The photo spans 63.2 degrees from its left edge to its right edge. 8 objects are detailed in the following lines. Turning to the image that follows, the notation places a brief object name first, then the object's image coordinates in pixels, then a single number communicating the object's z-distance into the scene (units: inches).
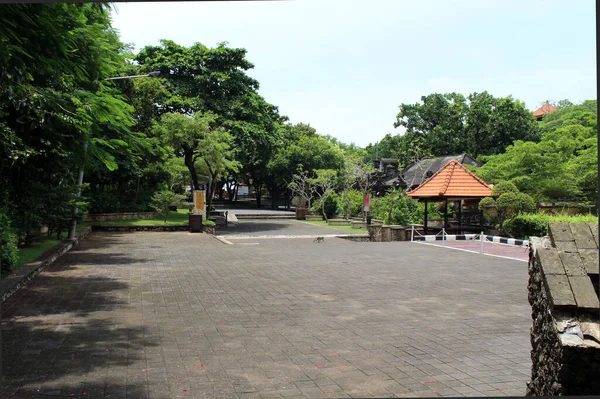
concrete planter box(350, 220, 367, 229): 1088.8
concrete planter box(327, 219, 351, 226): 1197.1
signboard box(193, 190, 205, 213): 938.9
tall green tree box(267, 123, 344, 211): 1684.3
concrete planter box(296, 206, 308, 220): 1405.0
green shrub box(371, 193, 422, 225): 979.3
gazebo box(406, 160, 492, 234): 821.2
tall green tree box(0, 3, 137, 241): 198.7
